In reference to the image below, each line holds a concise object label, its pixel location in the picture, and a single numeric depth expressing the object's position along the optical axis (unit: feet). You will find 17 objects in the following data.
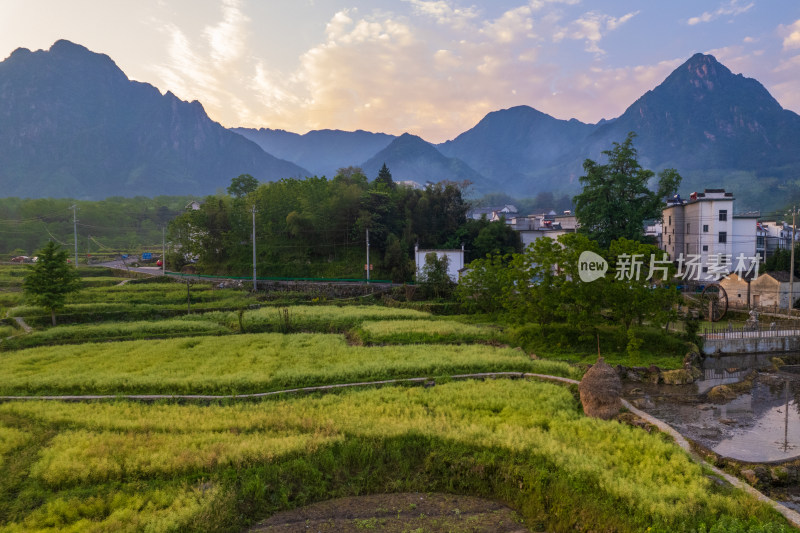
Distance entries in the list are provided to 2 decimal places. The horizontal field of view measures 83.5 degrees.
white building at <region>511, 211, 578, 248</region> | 200.64
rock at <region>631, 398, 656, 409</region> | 66.18
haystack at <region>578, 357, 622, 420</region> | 54.95
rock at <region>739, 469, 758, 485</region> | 41.84
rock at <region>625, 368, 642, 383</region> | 79.15
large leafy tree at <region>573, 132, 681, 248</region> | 161.68
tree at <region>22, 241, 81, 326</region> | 111.65
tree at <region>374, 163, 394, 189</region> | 240.34
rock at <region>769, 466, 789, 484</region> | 43.32
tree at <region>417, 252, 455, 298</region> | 154.10
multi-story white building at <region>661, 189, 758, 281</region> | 176.24
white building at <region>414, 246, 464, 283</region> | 169.48
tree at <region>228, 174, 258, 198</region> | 290.15
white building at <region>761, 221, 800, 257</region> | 228.10
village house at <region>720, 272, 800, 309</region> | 129.18
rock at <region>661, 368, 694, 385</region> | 77.56
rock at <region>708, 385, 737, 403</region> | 69.10
